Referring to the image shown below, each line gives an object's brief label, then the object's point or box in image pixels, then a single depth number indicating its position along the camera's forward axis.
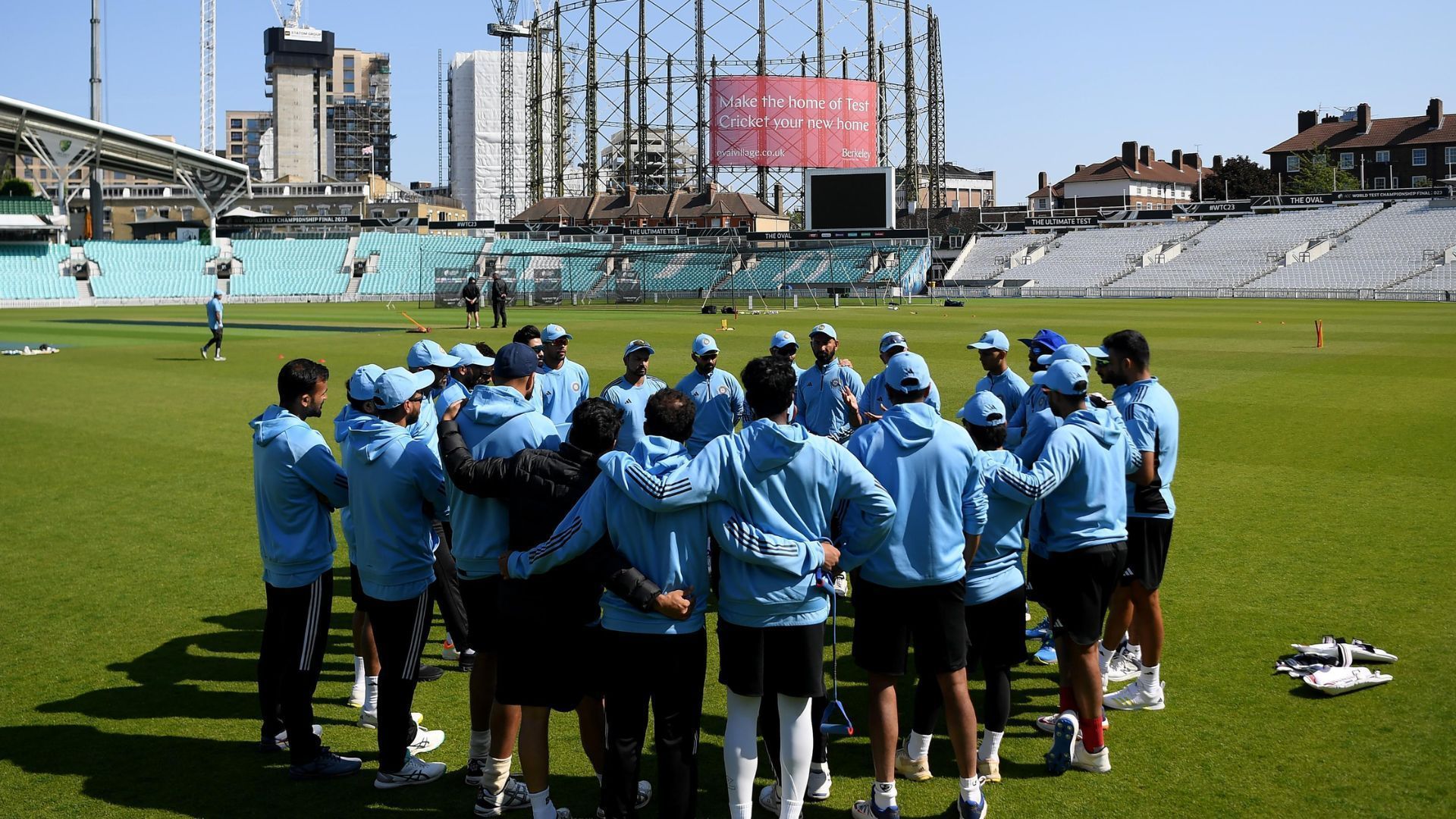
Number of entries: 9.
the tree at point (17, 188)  105.25
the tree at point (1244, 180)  115.56
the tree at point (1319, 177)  108.62
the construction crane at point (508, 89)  110.81
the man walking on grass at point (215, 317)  28.70
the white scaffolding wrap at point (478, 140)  148.75
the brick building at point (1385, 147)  109.12
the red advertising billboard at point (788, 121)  80.69
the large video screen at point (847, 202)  69.00
